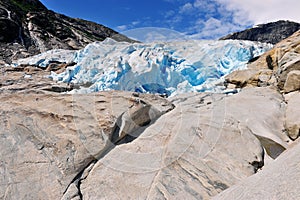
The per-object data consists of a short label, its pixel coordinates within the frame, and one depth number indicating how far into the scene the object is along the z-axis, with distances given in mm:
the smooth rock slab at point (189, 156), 3451
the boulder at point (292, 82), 7172
